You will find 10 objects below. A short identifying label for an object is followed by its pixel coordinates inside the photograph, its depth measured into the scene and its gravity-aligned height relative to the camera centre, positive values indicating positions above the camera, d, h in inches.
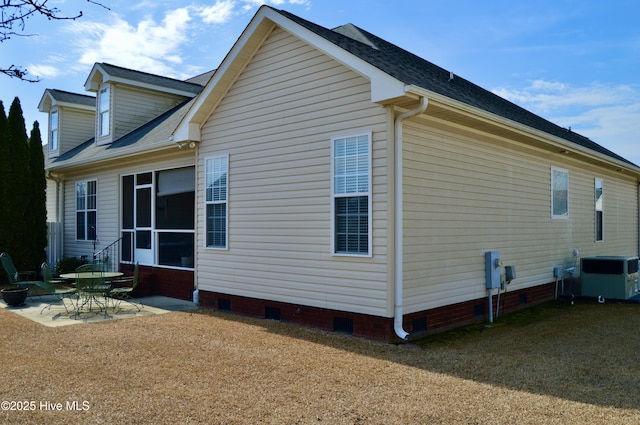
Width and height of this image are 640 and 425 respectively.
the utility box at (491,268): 350.6 -35.4
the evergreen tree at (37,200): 572.4 +18.8
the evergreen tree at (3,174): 548.7 +46.6
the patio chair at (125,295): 385.7 -67.9
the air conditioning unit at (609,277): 445.4 -53.3
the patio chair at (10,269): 431.2 -45.7
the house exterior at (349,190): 286.2 +18.5
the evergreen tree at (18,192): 554.3 +27.0
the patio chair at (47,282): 374.3 -48.8
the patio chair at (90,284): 361.7 -48.8
